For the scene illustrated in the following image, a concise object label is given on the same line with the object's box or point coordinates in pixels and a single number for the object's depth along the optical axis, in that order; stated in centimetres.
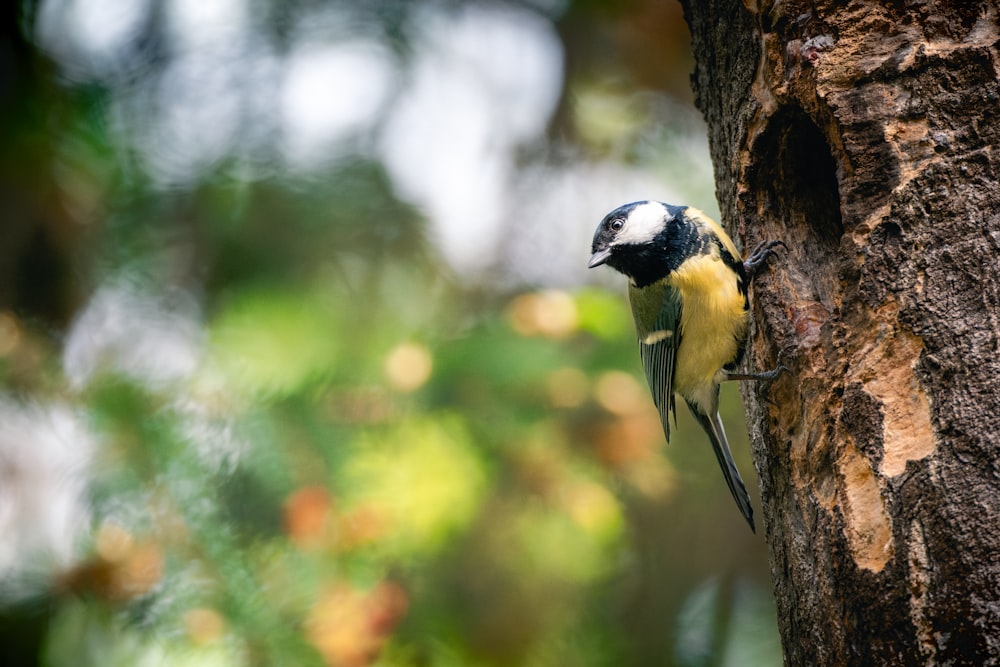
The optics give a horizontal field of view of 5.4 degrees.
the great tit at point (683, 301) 393
